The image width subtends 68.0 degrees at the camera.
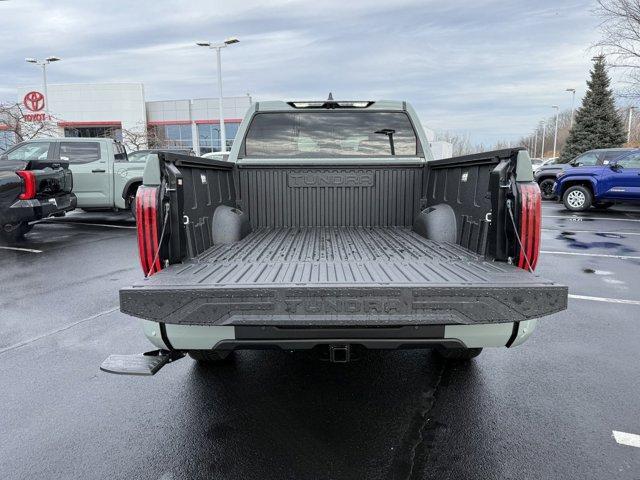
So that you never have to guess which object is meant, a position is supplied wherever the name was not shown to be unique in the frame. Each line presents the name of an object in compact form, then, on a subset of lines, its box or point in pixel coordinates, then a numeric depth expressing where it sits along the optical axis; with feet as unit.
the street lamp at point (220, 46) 88.74
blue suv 44.06
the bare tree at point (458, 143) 323.41
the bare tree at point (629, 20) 68.85
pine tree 117.39
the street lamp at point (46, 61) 93.15
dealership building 145.59
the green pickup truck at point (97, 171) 37.70
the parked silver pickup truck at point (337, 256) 7.64
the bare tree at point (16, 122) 61.93
